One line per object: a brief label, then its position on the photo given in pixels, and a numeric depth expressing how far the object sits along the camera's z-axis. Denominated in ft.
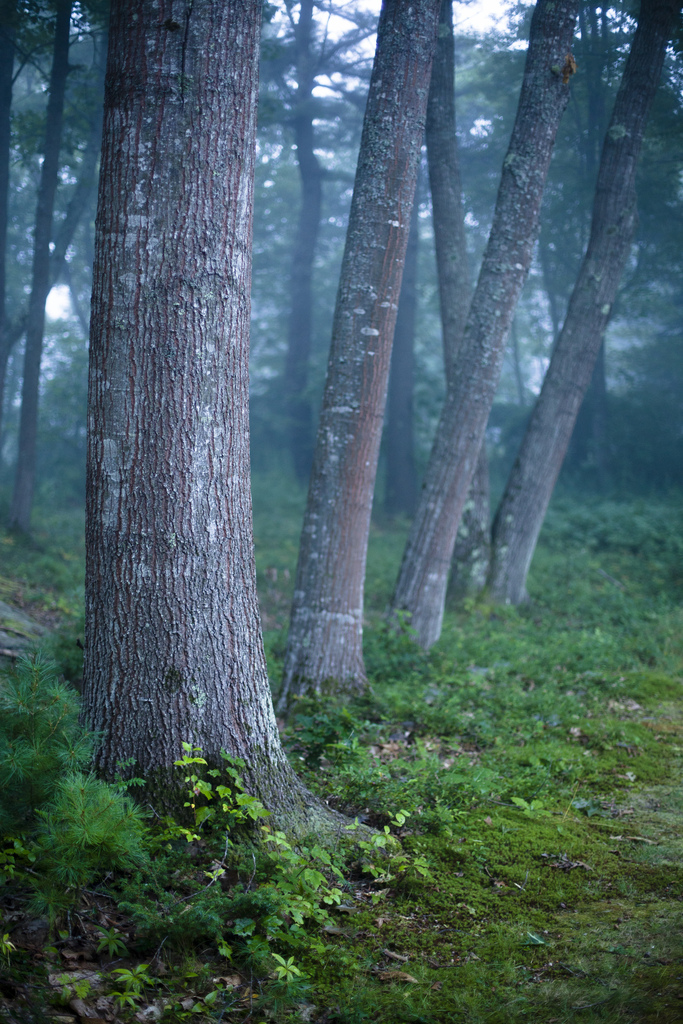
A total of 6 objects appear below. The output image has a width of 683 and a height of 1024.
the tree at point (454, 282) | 26.27
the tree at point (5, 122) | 26.66
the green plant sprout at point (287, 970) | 7.33
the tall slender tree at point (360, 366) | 16.44
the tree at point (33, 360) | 34.86
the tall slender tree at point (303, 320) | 62.85
